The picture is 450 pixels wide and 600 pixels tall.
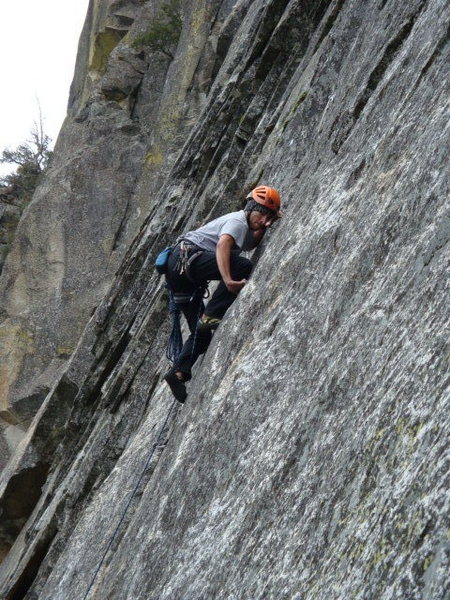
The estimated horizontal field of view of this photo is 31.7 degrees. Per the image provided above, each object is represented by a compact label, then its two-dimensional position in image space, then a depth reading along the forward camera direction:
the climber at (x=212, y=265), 8.72
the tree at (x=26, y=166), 38.53
